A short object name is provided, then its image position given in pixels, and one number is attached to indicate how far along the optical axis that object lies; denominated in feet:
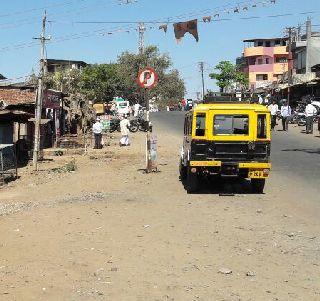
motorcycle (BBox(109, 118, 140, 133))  134.82
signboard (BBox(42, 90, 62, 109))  96.99
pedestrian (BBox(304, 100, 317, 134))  101.81
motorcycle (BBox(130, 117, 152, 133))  134.92
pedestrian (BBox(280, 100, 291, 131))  110.42
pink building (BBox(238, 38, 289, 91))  280.72
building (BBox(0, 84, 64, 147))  79.87
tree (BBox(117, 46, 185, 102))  271.14
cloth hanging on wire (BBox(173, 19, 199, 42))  61.57
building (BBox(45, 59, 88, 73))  276.00
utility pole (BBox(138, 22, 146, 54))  79.30
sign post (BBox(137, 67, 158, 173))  49.80
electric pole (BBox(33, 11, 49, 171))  66.28
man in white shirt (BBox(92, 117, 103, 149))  93.34
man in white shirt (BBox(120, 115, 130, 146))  95.51
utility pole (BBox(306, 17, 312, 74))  195.62
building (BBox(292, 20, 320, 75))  197.06
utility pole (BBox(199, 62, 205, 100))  322.79
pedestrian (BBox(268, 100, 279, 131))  118.19
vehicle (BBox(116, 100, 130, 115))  186.95
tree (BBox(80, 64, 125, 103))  207.00
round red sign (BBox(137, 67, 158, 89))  49.85
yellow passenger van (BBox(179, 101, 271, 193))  40.63
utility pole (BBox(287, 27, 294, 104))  161.54
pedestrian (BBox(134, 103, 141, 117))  161.25
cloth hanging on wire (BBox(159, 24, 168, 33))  65.92
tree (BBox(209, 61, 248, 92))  258.16
